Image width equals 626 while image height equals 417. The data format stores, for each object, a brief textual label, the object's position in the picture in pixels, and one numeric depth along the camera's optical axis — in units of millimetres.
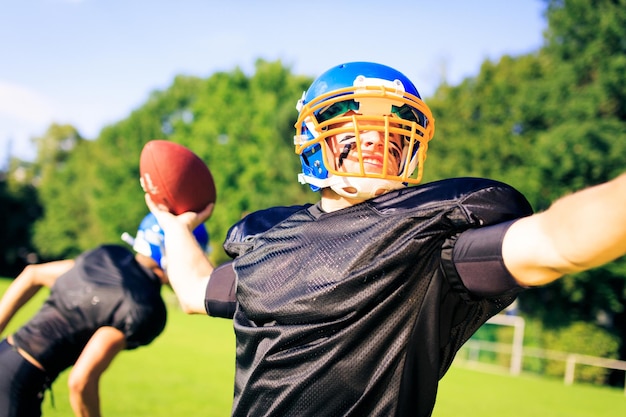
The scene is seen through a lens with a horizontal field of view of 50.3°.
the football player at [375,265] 1613
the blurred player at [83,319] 4172
